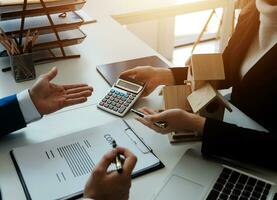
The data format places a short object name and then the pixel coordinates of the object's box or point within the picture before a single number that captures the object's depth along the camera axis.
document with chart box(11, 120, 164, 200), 0.85
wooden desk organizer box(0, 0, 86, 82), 1.31
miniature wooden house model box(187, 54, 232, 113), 0.99
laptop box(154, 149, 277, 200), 0.82
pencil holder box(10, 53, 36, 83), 1.29
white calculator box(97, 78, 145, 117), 1.15
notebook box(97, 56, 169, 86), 1.35
